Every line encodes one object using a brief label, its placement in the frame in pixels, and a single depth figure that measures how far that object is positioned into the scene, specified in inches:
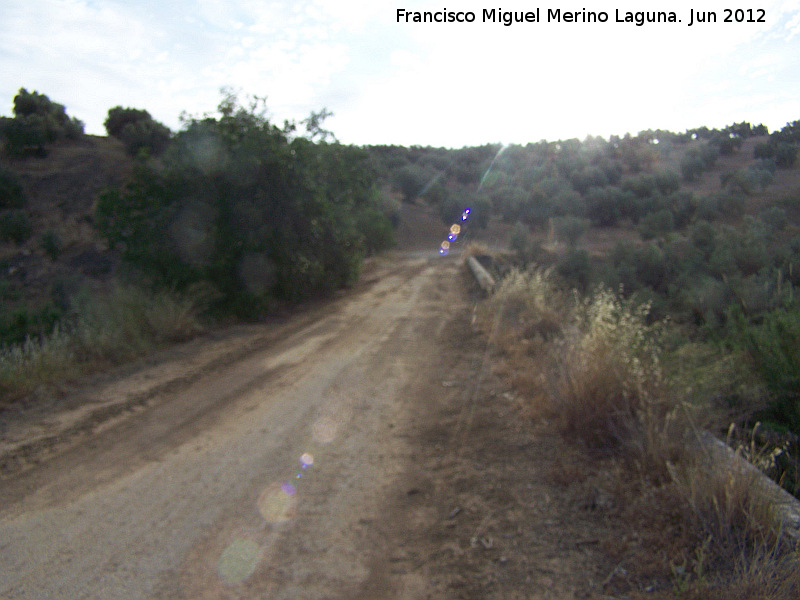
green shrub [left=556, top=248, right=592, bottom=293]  815.7
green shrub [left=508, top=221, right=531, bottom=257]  1190.3
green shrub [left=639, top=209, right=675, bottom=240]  979.3
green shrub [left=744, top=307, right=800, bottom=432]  201.0
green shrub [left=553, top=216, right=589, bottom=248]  1215.6
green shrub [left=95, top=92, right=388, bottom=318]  514.9
